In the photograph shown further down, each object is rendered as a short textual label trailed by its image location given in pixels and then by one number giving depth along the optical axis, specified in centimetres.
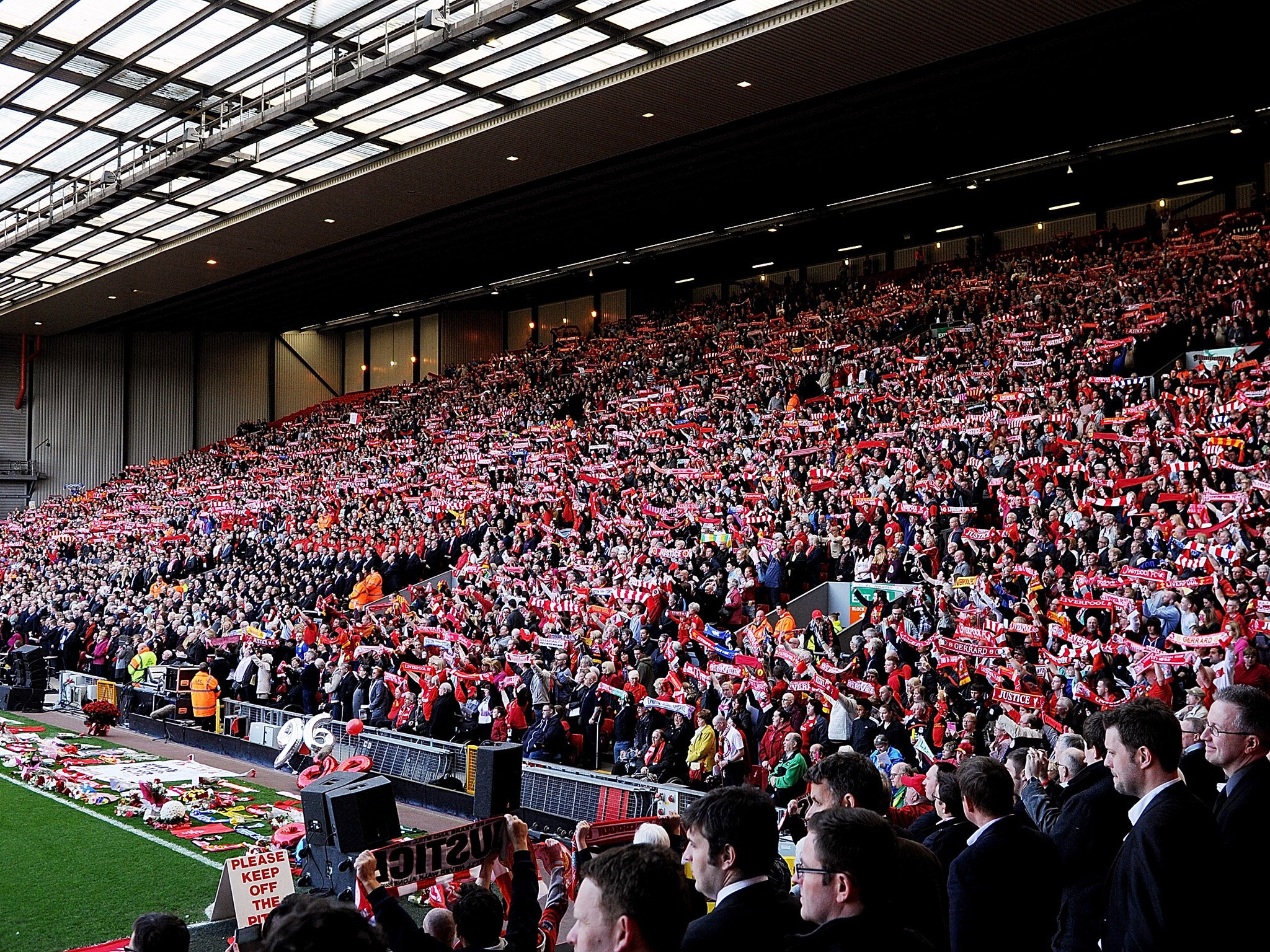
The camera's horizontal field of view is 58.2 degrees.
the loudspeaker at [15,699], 2177
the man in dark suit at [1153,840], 321
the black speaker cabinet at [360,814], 651
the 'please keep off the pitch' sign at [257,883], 697
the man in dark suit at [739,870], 281
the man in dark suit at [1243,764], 353
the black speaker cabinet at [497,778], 729
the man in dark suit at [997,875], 369
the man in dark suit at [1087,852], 419
